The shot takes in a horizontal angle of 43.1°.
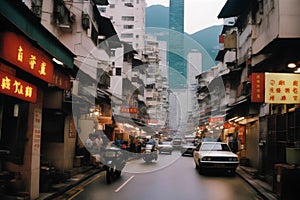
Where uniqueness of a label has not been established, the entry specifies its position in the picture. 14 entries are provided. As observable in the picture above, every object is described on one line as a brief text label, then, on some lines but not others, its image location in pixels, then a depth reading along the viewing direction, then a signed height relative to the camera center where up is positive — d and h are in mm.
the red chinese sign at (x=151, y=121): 63219 +1613
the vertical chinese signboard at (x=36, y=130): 10586 -67
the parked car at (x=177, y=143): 49244 -1490
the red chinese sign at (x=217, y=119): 35781 +1344
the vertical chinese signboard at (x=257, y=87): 14791 +1805
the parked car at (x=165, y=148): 39688 -1742
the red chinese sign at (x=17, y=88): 7569 +870
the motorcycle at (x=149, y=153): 26688 -1604
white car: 18422 -1361
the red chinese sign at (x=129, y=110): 37547 +2073
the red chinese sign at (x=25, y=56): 7387 +1566
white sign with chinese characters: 12547 +1509
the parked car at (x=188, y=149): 39584 -1869
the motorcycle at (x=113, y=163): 15100 -1378
